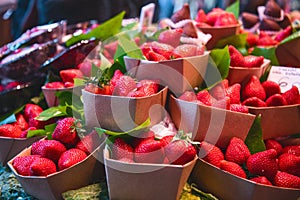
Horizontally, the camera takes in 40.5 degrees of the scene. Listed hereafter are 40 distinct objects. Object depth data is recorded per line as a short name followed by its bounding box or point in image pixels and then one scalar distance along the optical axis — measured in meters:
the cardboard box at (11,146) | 1.44
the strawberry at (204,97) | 1.33
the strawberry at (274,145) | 1.41
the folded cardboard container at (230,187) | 1.15
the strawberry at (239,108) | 1.32
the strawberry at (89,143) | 1.29
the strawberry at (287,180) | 1.18
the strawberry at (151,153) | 1.14
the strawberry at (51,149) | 1.26
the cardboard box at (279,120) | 1.41
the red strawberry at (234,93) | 1.43
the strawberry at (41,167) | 1.18
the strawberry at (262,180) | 1.17
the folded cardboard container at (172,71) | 1.37
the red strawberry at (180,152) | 1.11
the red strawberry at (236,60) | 1.61
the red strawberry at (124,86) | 1.26
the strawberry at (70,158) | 1.22
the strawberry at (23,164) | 1.22
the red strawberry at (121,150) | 1.17
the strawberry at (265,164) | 1.19
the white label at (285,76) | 1.58
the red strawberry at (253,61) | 1.61
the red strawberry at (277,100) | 1.43
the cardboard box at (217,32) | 1.90
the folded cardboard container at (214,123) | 1.29
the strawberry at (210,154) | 1.24
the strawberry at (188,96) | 1.36
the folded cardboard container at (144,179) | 1.09
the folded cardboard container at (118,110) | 1.23
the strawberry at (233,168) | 1.19
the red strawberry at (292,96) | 1.45
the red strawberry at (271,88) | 1.52
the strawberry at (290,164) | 1.24
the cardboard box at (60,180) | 1.19
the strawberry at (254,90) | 1.49
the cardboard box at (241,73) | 1.57
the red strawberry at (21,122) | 1.58
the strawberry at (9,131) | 1.48
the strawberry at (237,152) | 1.25
